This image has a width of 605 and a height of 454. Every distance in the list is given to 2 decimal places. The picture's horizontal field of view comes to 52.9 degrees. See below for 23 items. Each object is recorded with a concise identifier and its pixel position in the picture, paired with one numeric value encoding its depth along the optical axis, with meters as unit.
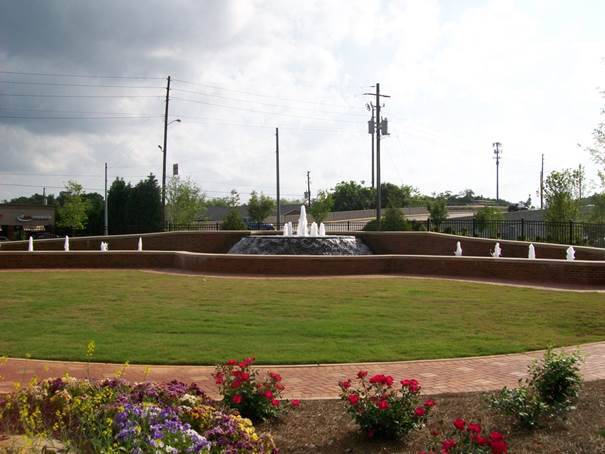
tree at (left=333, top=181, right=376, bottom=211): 91.63
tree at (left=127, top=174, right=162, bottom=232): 41.25
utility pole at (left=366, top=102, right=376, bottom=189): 41.54
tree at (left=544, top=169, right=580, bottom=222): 33.78
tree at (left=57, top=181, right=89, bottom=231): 56.65
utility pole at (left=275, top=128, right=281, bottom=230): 49.59
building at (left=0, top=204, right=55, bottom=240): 65.19
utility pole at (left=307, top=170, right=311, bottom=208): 96.54
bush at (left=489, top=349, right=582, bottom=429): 5.17
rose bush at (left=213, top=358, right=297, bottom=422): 5.38
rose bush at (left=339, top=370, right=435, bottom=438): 4.93
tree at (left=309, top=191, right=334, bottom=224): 55.09
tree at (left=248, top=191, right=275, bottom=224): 65.25
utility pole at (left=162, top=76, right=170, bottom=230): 40.31
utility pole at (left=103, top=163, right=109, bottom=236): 41.87
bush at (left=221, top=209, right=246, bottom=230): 35.84
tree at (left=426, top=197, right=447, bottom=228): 40.69
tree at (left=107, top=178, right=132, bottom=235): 42.72
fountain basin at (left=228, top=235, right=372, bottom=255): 23.80
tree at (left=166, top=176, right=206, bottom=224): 54.44
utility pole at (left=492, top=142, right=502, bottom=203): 86.81
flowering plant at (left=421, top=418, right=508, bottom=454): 3.80
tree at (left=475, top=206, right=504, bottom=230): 37.86
